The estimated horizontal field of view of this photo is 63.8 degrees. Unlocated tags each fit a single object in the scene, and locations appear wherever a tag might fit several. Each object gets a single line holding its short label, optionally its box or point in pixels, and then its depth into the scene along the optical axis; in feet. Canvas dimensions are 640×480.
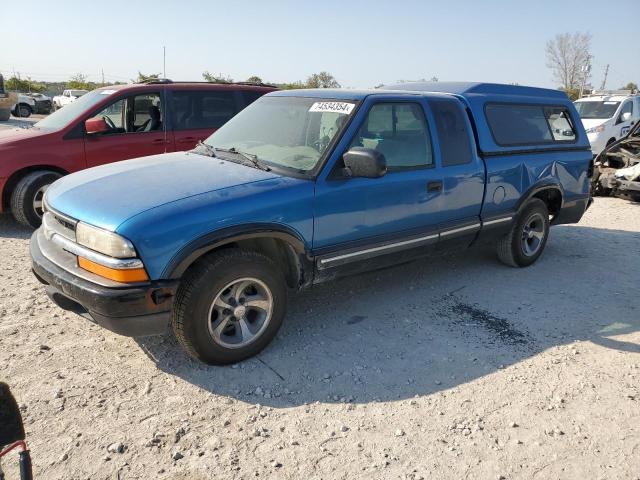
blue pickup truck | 9.95
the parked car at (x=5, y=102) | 70.28
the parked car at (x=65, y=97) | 97.82
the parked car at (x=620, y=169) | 29.66
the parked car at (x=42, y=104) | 94.12
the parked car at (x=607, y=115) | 41.93
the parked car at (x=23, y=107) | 87.66
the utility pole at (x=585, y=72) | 114.47
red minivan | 20.21
